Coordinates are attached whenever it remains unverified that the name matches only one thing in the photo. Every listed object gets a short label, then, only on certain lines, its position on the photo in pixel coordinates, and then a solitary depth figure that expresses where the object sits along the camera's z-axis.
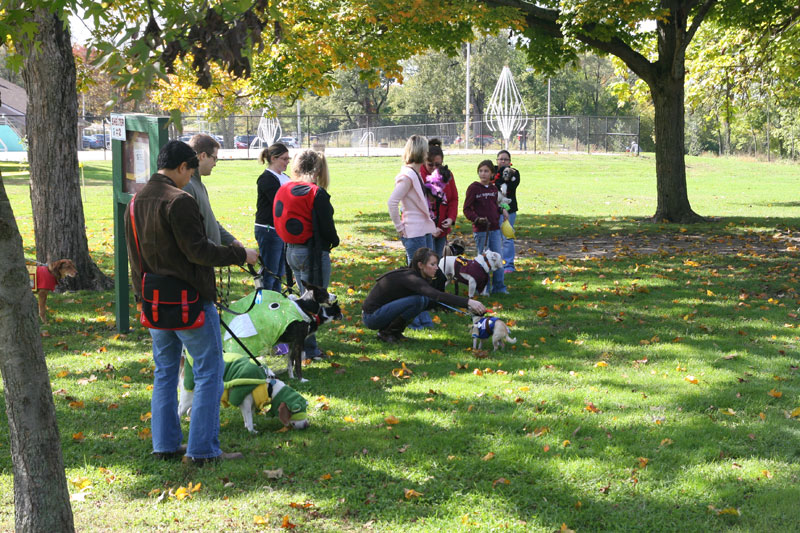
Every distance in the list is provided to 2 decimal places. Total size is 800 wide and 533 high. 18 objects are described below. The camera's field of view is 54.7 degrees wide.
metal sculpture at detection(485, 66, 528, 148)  50.16
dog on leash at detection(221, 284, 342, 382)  6.03
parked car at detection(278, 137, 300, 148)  52.40
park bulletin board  6.45
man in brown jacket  4.22
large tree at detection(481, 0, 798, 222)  15.49
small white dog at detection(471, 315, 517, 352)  7.13
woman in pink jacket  7.83
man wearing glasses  5.52
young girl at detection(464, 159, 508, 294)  9.66
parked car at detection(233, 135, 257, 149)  61.84
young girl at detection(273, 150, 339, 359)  6.62
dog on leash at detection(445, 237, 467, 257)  9.42
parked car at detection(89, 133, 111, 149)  56.38
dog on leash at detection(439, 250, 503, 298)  9.19
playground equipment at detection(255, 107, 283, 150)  48.96
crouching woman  7.29
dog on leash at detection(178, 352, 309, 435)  5.12
